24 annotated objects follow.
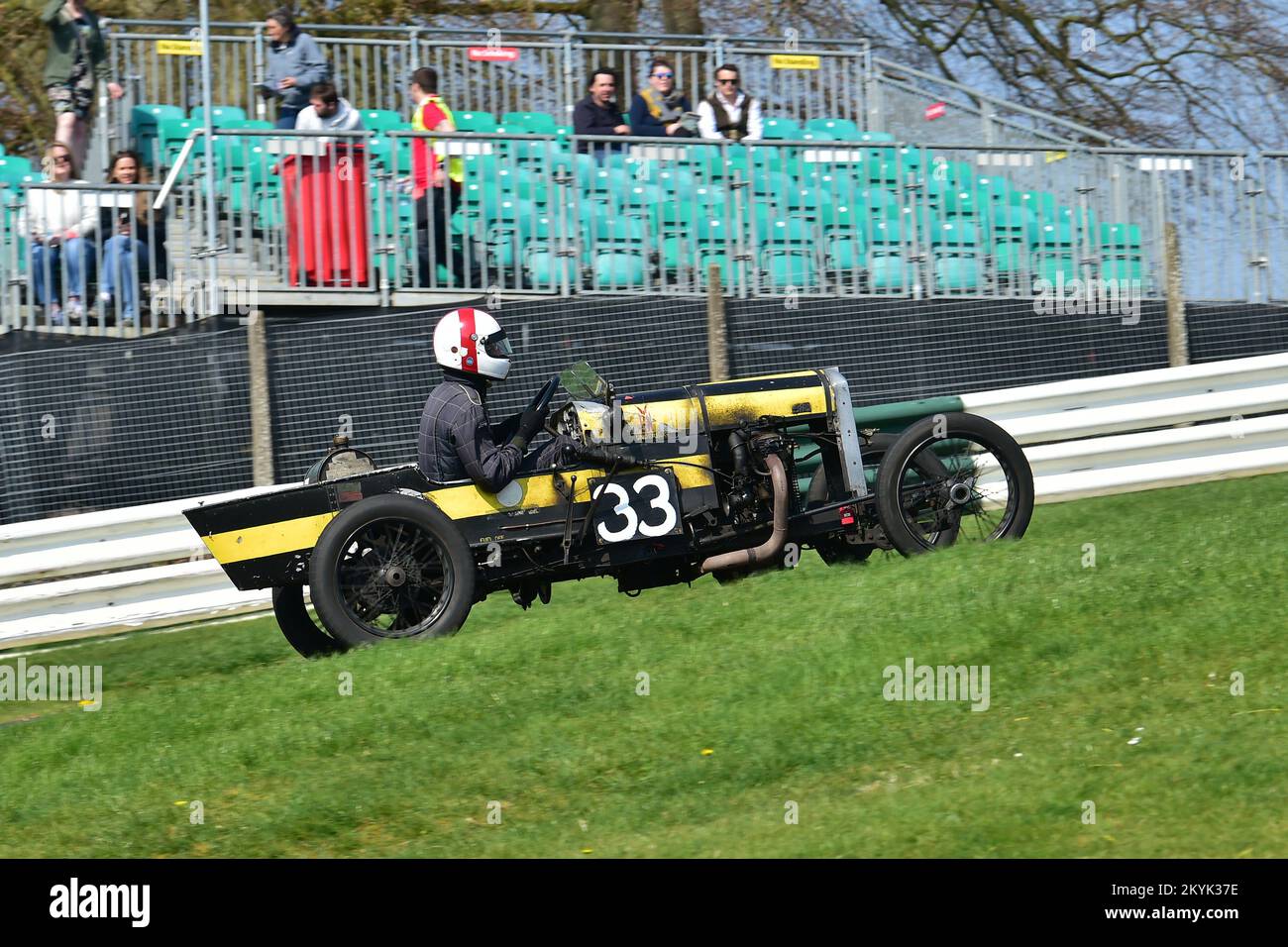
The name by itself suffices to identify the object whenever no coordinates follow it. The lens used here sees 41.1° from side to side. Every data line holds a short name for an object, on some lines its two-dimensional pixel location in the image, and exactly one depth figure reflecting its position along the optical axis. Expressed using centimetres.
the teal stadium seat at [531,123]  1605
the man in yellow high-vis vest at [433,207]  1342
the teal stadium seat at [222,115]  1590
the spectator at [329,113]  1412
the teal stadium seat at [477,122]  1580
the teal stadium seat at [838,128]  1681
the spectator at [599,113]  1442
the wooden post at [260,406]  1239
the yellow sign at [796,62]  1739
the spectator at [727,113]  1542
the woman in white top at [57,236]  1287
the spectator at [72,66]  1498
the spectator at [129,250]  1297
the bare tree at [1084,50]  2280
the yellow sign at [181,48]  1659
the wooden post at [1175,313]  1376
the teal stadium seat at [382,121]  1557
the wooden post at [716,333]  1294
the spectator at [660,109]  1488
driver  882
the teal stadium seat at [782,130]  1644
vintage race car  875
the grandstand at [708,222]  1338
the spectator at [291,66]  1504
